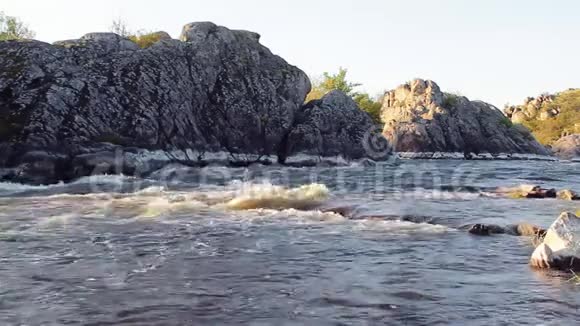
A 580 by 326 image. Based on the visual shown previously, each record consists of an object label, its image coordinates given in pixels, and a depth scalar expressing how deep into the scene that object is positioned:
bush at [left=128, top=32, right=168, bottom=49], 48.66
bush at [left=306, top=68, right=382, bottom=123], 86.38
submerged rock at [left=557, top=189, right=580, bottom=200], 19.10
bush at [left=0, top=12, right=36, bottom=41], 53.77
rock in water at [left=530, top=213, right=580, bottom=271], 7.98
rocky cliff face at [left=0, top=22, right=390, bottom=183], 28.53
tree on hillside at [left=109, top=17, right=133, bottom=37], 58.50
